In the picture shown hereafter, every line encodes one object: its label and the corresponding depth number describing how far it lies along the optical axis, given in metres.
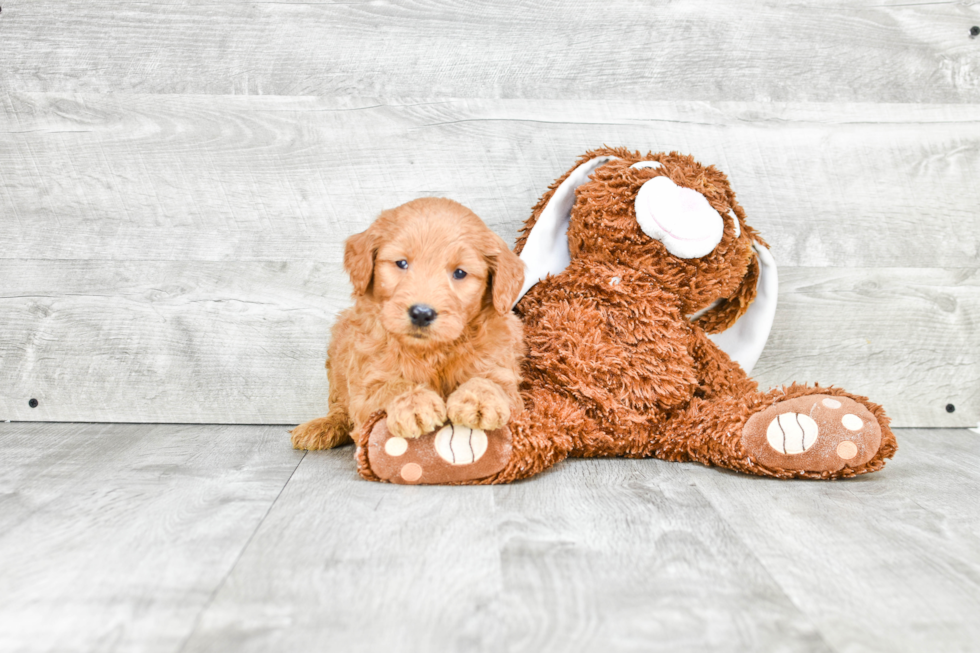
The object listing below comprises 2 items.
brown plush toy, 1.58
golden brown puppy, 1.43
